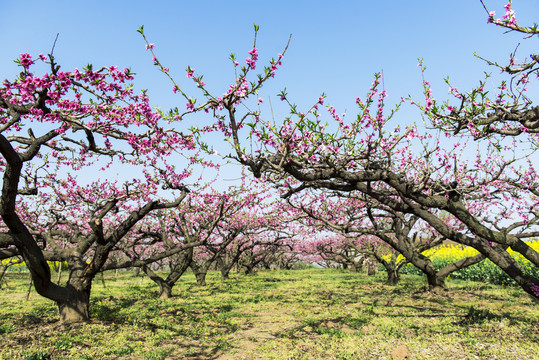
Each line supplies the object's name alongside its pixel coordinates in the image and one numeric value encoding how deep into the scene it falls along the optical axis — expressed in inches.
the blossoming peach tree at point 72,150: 290.0
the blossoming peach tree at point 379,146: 282.8
